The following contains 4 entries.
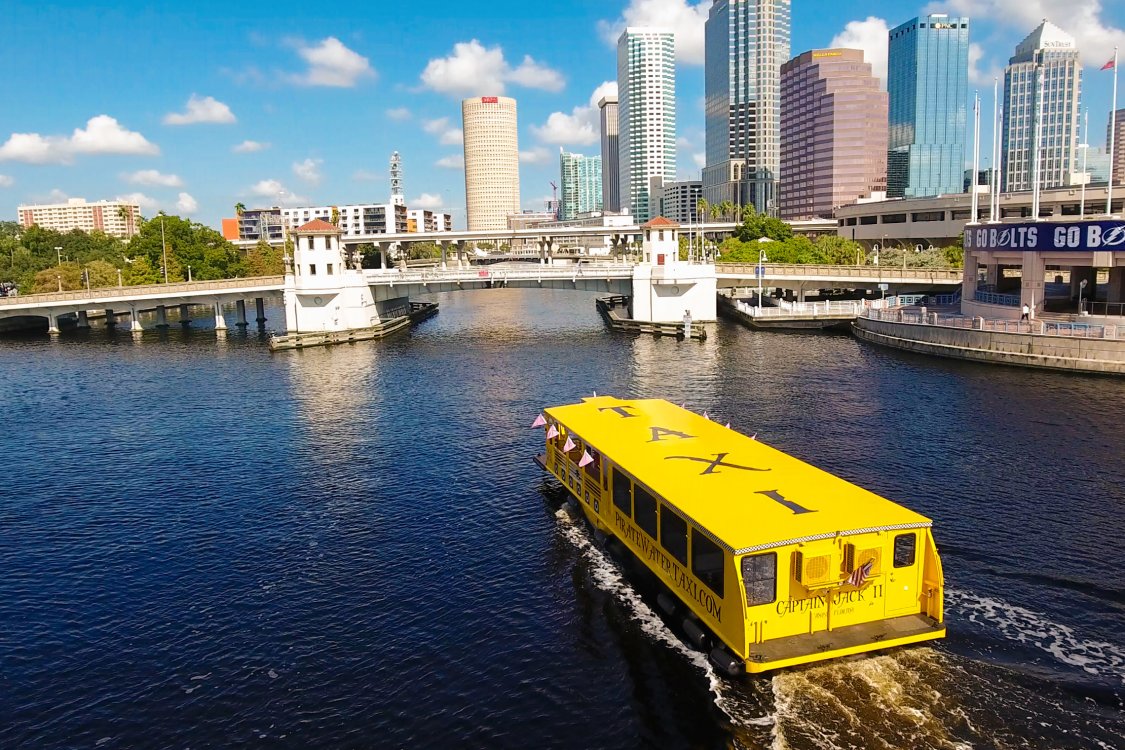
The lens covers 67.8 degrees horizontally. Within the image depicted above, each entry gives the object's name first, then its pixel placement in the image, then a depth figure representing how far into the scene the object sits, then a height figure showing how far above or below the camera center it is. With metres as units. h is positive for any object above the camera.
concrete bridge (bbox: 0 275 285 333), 110.44 -0.88
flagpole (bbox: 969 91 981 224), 83.56 +12.94
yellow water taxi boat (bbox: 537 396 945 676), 20.20 -7.41
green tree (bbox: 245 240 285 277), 184.51 +5.39
